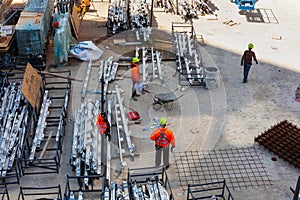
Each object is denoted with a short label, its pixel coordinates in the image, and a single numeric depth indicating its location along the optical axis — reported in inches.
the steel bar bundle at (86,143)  528.7
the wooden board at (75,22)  820.6
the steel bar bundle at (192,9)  946.1
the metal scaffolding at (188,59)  724.0
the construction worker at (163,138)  523.5
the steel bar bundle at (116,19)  862.5
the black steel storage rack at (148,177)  494.5
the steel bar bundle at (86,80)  682.8
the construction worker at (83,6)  952.9
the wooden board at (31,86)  591.5
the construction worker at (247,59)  710.5
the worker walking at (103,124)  553.3
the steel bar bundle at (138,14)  874.8
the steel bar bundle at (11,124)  541.7
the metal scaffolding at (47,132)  545.3
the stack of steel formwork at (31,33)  727.7
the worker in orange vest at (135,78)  661.9
